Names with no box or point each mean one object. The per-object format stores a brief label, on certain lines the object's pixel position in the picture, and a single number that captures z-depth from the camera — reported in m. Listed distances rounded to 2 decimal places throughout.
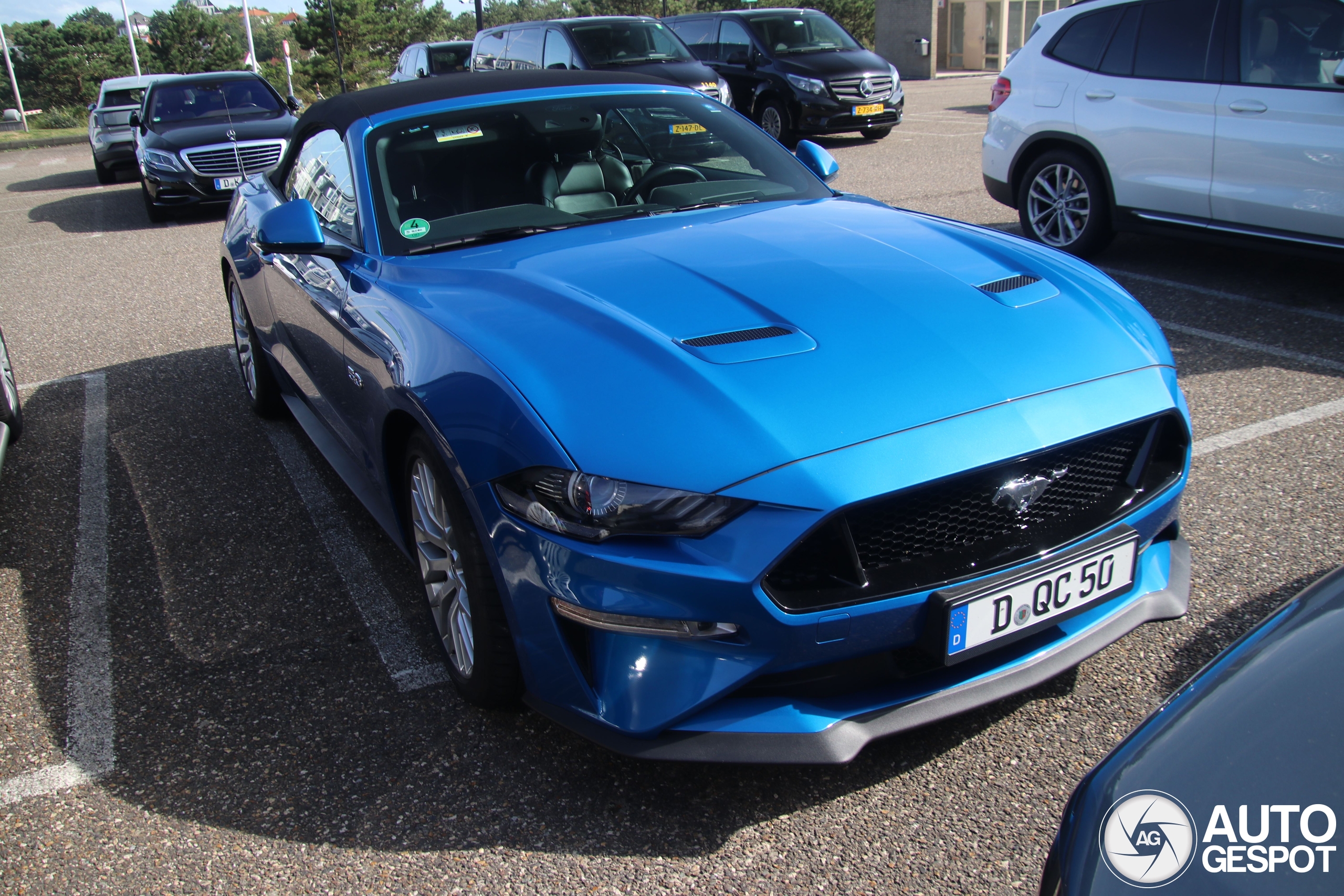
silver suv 14.32
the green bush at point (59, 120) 31.47
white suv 5.42
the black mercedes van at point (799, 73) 13.35
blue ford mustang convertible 2.00
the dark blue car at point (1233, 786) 1.19
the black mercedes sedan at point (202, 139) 11.29
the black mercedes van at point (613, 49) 12.66
